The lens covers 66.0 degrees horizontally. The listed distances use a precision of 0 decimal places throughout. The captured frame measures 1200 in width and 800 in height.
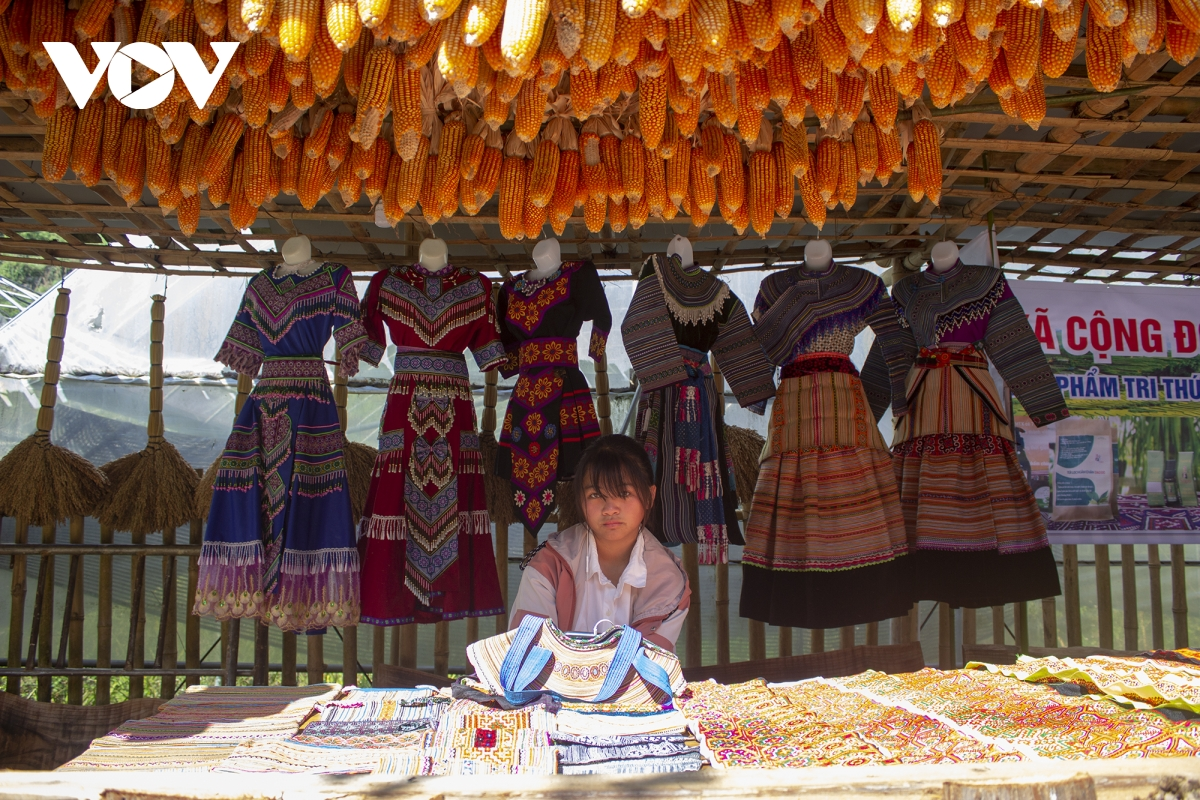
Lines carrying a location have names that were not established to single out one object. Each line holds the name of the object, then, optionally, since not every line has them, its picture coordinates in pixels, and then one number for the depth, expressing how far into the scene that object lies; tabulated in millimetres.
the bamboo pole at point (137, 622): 4719
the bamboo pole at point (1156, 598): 4992
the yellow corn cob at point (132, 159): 2693
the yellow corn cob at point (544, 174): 2854
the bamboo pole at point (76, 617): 4758
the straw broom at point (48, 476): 4641
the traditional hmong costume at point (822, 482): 3756
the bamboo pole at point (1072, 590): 4820
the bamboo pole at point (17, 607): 4738
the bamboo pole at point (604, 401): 4605
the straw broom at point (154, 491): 4758
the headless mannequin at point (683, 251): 4031
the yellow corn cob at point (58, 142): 2621
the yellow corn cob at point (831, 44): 2316
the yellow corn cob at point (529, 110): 2500
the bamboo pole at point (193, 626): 4680
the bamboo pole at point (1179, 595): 4914
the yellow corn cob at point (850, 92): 2621
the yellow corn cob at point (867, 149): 2920
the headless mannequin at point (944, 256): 4159
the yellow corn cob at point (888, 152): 2908
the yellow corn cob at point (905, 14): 2037
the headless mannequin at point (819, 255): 4102
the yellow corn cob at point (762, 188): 2988
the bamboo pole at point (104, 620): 4812
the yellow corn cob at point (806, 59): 2445
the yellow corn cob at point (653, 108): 2516
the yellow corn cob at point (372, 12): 1994
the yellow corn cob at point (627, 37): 2189
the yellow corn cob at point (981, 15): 2158
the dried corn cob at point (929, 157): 2961
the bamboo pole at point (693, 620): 4652
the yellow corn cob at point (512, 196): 2904
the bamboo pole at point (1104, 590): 4973
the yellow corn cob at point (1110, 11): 2133
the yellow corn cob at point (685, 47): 2227
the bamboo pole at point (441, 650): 4586
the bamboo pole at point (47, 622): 4711
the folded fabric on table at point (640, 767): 1719
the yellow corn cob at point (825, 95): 2553
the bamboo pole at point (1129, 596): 4957
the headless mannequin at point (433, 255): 3949
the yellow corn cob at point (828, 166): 2957
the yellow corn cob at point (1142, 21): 2193
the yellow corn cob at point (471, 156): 2822
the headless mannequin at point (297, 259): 3857
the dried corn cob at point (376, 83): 2430
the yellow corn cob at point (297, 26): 2102
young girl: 2873
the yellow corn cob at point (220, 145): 2711
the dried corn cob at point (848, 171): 2951
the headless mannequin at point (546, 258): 3955
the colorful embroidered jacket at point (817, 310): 4023
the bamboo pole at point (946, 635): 4612
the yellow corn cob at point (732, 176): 2928
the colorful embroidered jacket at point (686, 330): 3850
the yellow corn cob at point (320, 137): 2744
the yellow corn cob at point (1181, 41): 2273
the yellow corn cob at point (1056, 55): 2404
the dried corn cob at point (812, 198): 2979
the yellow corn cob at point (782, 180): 2990
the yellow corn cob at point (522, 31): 2043
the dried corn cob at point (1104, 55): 2387
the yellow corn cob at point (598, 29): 2129
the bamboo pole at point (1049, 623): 4836
